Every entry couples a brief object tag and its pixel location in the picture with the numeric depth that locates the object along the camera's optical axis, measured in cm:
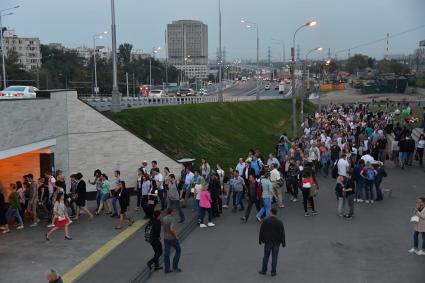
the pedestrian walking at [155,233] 1009
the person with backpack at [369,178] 1543
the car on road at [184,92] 5602
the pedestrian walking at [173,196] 1393
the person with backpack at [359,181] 1554
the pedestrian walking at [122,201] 1359
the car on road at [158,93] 5080
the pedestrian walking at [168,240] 997
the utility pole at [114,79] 2194
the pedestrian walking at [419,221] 1062
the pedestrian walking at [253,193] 1384
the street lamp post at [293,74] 2608
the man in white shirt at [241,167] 1630
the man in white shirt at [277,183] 1508
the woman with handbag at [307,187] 1429
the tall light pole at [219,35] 4477
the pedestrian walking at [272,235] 956
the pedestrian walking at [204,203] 1341
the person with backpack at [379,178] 1592
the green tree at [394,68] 15123
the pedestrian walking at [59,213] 1254
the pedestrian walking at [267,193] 1342
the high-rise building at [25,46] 13568
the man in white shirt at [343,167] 1589
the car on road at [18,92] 2448
